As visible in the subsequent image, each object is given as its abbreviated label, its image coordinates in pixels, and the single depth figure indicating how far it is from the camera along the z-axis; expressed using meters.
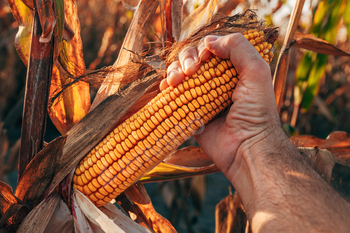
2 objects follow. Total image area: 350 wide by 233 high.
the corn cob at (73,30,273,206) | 0.45
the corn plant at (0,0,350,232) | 0.44
